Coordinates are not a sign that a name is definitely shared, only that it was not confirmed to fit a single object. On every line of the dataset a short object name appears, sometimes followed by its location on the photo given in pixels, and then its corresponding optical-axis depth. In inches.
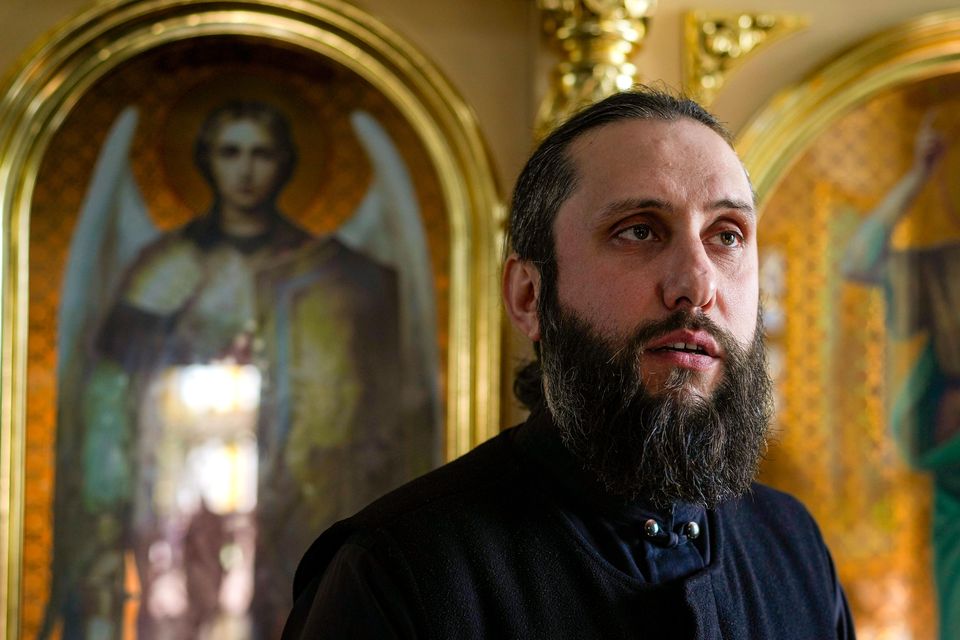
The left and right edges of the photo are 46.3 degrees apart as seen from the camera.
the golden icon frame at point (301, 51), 107.0
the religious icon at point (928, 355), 121.5
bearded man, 59.6
